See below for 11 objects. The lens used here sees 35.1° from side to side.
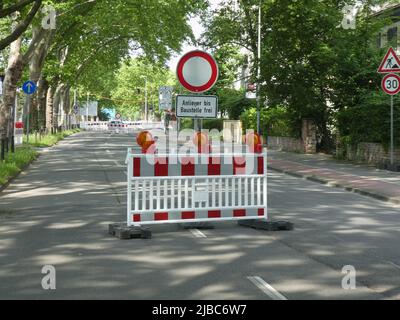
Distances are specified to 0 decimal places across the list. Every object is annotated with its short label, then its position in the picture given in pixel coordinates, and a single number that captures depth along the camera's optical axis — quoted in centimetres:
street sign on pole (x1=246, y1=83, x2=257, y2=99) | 2791
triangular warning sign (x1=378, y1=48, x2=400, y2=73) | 1873
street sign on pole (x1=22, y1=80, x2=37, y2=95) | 3012
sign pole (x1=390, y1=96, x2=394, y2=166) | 1939
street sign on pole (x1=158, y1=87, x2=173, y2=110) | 4891
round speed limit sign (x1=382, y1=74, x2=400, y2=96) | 1895
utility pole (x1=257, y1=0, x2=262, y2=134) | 2686
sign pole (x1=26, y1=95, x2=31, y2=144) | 3502
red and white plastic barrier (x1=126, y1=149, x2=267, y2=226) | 896
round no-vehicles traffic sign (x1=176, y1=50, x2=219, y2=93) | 948
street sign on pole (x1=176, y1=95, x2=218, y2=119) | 960
